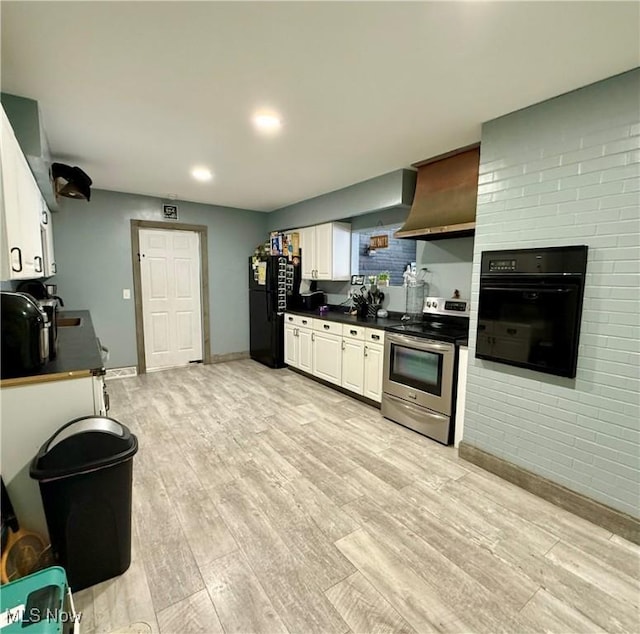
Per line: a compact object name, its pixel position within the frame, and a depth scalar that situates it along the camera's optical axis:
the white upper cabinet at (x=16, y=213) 1.50
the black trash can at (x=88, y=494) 1.39
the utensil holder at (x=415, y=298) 3.62
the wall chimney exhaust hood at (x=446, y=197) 2.77
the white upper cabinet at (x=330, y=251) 4.41
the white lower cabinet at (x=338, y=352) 3.50
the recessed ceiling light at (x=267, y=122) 2.24
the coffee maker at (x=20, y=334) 1.50
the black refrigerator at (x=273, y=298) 4.84
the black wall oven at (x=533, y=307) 1.98
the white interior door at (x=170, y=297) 4.73
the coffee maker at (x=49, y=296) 1.89
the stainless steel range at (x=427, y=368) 2.76
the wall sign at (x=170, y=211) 4.69
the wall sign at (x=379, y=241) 4.04
